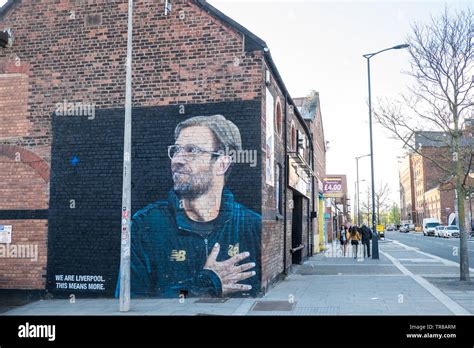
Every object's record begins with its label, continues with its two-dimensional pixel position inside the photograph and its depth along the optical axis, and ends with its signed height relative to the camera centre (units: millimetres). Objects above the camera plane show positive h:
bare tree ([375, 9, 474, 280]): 14086 +2998
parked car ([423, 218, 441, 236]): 63381 -1081
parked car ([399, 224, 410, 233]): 94688 -1919
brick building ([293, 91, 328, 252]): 27156 +4286
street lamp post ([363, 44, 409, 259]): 23016 +2325
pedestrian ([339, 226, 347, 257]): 27656 -1158
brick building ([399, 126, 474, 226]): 14766 +2266
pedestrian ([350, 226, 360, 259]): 23938 -915
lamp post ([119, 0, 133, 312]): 9711 -38
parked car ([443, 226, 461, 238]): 53169 -1495
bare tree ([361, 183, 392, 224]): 70125 +2212
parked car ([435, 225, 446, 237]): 57144 -1498
